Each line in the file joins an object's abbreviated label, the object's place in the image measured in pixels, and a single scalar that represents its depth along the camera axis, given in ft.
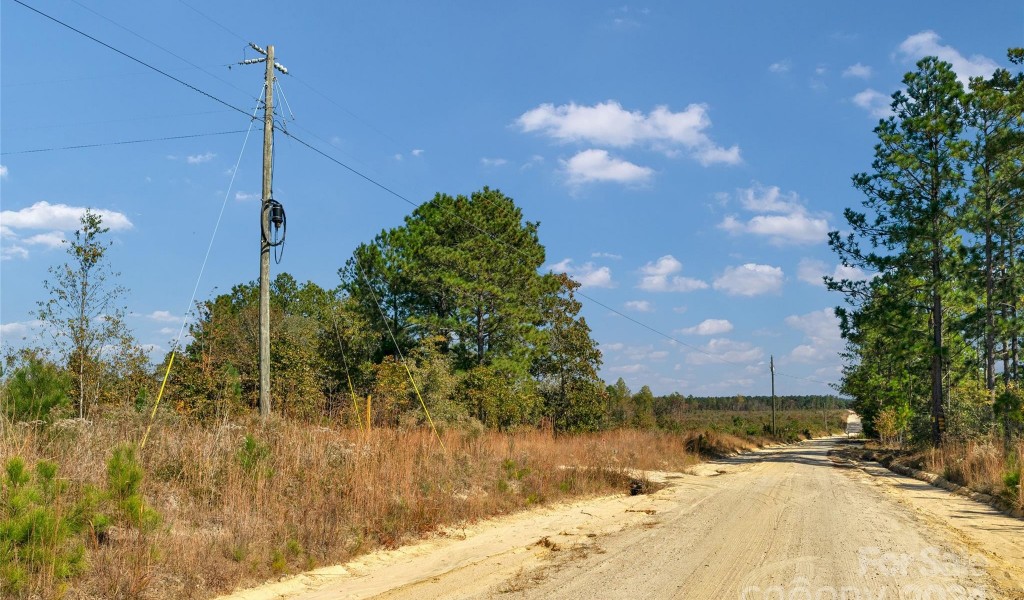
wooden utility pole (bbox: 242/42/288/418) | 48.67
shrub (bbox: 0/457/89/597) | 20.15
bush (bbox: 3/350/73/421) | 34.24
